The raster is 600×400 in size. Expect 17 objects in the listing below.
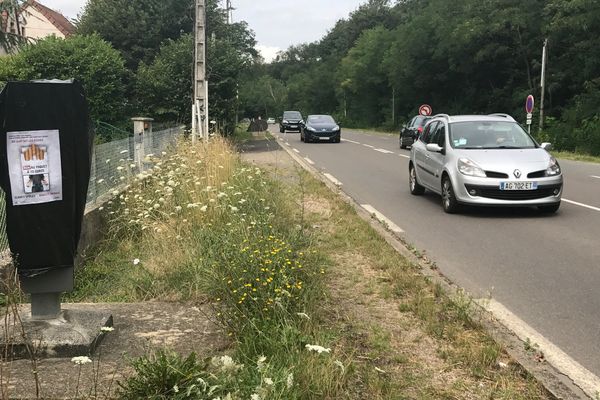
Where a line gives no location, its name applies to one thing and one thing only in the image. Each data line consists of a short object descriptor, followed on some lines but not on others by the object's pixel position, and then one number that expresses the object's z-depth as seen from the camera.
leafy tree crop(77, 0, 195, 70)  29.64
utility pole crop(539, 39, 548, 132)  28.32
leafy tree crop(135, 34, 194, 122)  25.23
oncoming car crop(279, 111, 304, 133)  48.06
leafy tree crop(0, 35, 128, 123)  23.16
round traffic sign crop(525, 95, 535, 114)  25.69
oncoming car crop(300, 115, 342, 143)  31.17
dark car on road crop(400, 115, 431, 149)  26.14
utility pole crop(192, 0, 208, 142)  16.23
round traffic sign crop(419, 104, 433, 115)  39.84
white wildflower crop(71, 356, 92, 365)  2.92
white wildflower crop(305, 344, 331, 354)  3.17
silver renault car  9.25
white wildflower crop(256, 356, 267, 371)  3.13
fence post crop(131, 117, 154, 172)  10.42
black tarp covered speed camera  3.72
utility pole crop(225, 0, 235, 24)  34.47
